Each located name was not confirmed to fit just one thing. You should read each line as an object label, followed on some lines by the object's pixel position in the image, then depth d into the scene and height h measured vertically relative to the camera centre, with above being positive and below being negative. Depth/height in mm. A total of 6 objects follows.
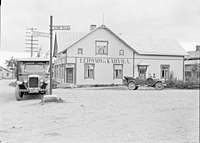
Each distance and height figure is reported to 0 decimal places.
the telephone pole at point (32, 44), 70031 +7073
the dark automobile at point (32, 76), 20766 +211
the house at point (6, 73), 119875 +2362
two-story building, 38844 +2548
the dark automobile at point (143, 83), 31766 -173
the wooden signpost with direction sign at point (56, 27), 16609 +2428
